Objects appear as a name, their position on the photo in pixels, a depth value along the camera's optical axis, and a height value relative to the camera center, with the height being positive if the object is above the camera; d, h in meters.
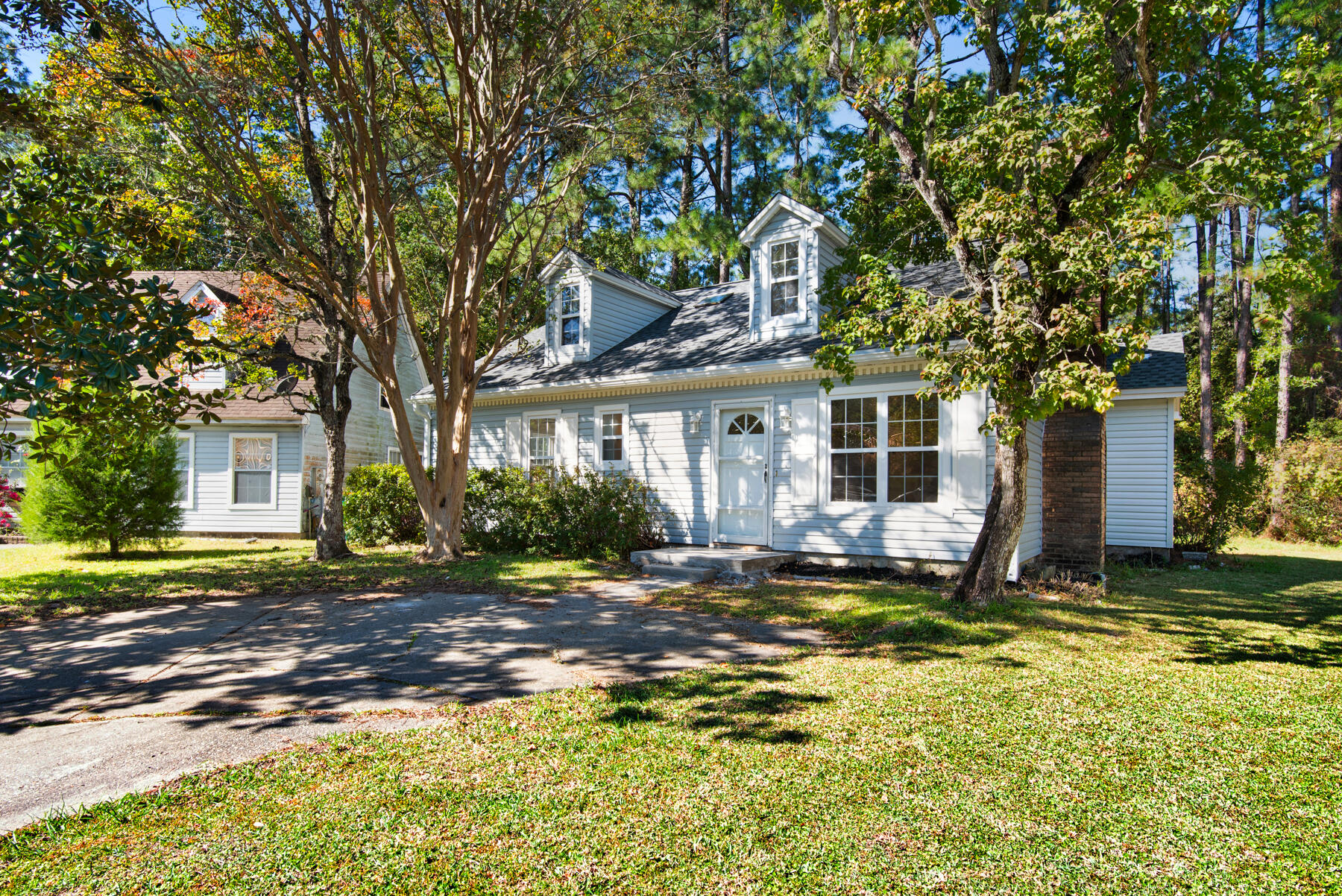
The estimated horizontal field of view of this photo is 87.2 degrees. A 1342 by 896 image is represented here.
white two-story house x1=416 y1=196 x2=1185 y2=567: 10.26 +0.65
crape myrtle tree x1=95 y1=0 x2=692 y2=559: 9.35 +5.18
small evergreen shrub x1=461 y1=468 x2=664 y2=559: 11.76 -0.84
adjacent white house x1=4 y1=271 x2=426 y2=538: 17.72 -0.15
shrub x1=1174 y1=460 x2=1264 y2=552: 13.93 -0.63
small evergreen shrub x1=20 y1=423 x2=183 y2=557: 12.36 -0.64
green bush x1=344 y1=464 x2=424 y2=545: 14.79 -0.93
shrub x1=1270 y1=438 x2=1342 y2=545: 17.20 -0.47
